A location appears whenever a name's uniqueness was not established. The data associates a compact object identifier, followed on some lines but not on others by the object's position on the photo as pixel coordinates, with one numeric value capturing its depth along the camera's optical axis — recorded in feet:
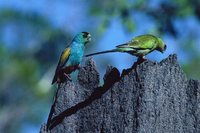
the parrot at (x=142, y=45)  37.99
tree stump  31.68
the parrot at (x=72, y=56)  37.55
